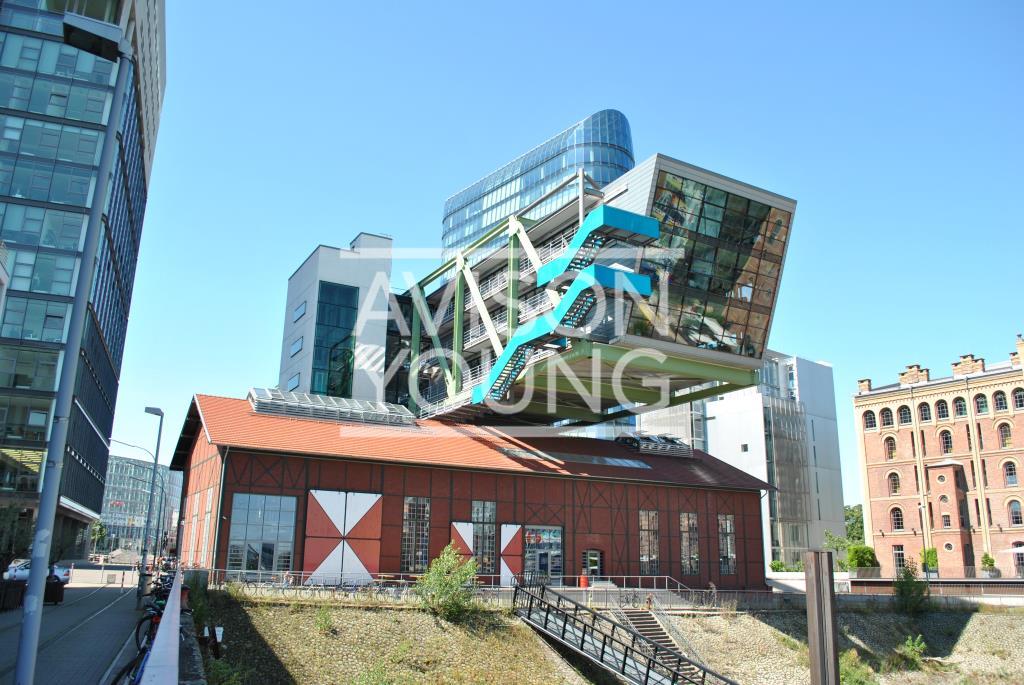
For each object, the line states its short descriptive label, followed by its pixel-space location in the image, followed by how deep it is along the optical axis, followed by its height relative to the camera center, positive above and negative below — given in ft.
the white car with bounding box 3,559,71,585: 116.53 -6.70
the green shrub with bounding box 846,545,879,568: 189.57 -4.90
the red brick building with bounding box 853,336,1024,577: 217.97 +20.44
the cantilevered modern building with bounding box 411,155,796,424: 114.11 +36.74
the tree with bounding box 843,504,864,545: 391.73 +7.73
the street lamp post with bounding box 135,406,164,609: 97.71 -0.50
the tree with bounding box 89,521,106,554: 448.12 -2.05
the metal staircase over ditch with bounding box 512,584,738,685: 81.25 -11.75
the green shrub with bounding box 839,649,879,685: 94.27 -16.31
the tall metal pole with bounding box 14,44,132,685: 33.83 +4.13
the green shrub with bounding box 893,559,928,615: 135.13 -9.48
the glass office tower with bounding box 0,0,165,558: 171.94 +70.91
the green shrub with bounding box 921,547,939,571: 213.25 -5.75
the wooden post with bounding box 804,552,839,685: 40.06 -4.36
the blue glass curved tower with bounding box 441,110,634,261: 339.16 +158.04
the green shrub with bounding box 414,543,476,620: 90.33 -6.35
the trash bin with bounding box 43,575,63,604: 98.37 -7.71
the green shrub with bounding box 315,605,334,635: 81.20 -9.23
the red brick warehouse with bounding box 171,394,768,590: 110.73 +4.57
